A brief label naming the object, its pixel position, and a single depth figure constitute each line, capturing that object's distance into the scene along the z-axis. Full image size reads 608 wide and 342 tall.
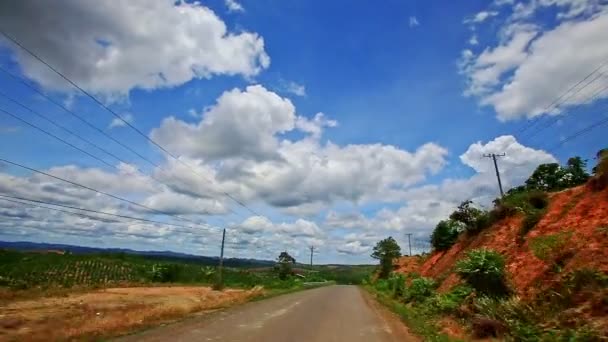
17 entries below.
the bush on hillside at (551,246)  18.41
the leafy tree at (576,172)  39.31
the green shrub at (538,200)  27.73
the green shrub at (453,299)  18.96
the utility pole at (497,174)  44.76
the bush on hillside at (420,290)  28.14
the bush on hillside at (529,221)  25.05
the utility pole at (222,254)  46.83
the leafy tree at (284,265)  111.62
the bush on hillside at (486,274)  17.92
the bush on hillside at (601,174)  21.47
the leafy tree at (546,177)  42.47
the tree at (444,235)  46.09
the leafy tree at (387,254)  88.94
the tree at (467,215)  36.90
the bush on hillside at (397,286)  37.16
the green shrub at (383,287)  48.37
